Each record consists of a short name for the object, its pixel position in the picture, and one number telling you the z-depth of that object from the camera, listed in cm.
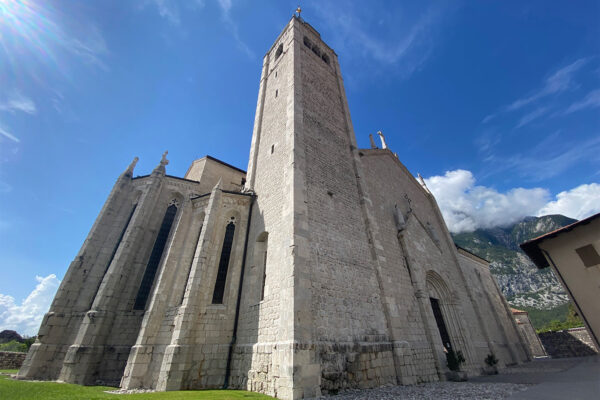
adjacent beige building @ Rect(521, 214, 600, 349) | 1005
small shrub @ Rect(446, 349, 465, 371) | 1115
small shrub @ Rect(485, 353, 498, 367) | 1332
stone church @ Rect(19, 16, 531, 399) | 795
